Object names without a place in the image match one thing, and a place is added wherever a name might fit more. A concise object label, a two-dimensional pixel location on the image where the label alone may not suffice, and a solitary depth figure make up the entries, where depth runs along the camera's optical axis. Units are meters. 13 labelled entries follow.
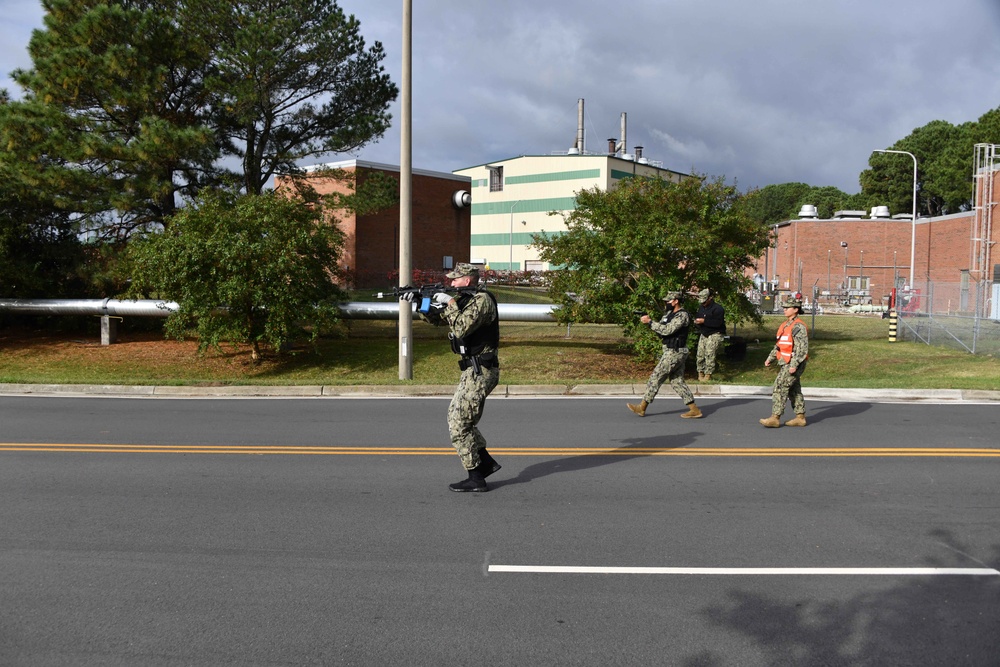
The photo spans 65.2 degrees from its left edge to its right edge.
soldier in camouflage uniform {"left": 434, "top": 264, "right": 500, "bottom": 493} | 6.64
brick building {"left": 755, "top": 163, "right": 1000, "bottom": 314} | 46.72
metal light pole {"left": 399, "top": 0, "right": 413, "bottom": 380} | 15.31
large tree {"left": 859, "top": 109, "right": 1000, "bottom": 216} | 60.34
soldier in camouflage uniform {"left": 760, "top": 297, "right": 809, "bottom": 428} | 9.81
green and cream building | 68.50
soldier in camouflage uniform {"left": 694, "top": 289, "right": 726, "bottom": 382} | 15.40
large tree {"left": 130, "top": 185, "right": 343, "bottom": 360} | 17.28
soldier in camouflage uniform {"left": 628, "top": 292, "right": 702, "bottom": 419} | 10.43
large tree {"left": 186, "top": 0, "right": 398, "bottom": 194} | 20.59
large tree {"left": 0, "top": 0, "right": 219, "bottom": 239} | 19.81
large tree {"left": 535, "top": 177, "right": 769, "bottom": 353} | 16.59
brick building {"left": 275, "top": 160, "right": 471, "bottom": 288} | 44.72
